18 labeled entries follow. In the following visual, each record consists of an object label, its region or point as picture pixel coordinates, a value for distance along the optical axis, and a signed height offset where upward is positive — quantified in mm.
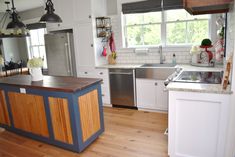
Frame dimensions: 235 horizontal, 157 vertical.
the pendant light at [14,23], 3682 +651
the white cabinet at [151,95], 3498 -811
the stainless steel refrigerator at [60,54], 4250 +33
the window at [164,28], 3607 +480
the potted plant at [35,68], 2787 -177
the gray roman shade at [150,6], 3514 +910
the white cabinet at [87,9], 3879 +944
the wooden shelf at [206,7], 1727 +493
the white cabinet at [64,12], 4134 +962
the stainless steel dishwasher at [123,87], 3721 -686
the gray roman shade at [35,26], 5594 +922
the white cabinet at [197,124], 1822 -750
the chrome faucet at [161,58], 3875 -129
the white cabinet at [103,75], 3989 -470
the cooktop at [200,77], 2140 -327
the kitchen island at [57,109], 2328 -727
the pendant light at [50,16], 2646 +557
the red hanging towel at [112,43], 4250 +235
